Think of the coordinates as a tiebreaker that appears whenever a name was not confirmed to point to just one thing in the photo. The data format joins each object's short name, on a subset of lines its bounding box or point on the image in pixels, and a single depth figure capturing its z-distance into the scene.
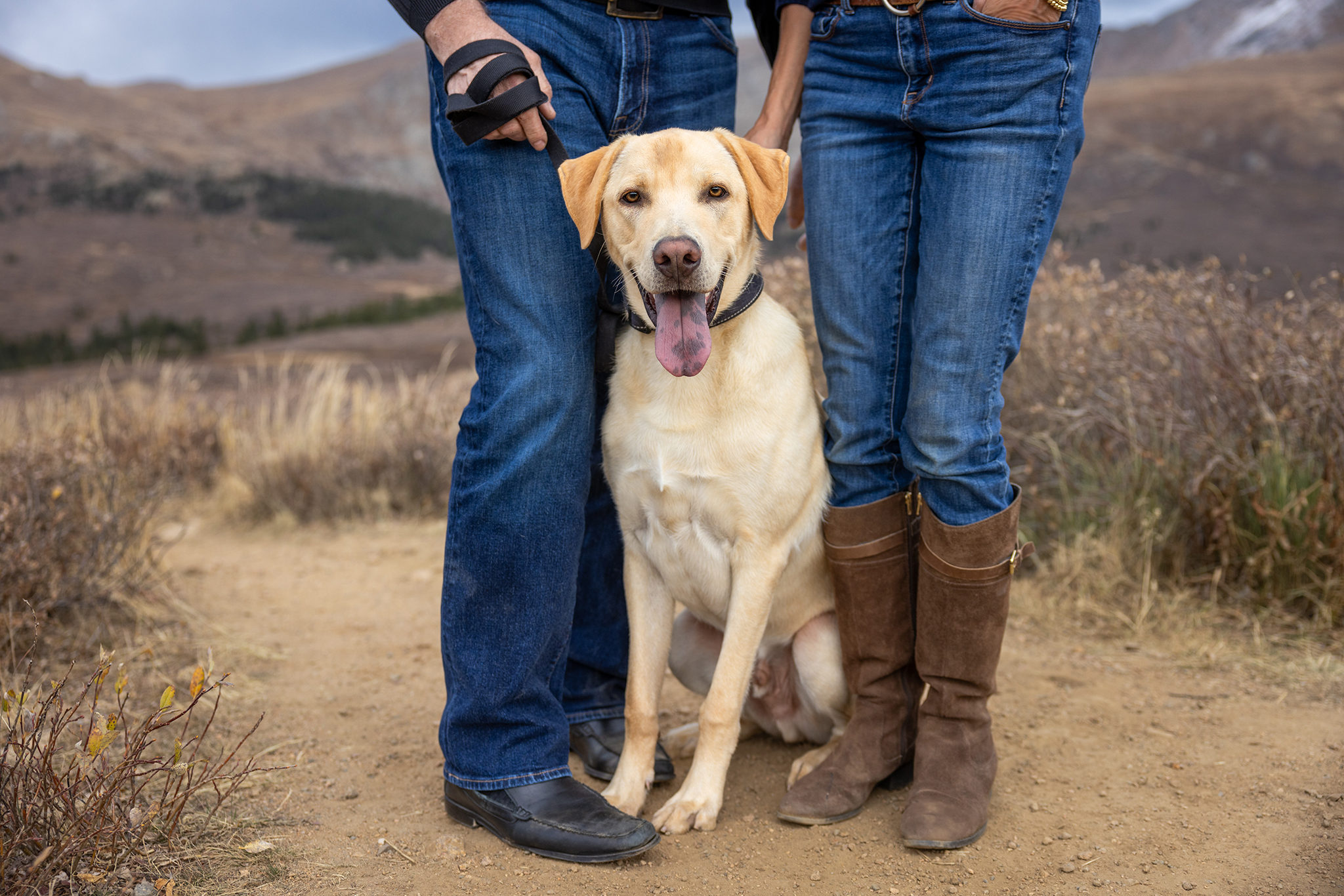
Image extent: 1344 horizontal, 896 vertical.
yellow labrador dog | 2.08
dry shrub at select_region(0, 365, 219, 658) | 3.00
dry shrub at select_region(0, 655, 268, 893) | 1.58
